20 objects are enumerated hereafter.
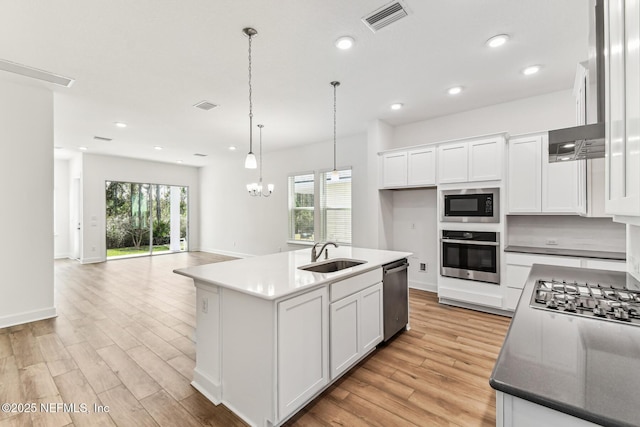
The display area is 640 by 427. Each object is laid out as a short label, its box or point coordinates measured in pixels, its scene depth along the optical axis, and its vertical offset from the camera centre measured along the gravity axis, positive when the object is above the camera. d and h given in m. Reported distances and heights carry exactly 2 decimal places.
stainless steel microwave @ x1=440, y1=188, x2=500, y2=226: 3.81 +0.10
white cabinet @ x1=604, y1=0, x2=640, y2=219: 0.82 +0.35
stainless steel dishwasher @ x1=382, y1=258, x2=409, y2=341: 2.98 -0.93
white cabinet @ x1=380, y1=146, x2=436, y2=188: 4.39 +0.72
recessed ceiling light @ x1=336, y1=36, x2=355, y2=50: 2.62 +1.60
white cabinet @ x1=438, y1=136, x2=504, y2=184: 3.79 +0.72
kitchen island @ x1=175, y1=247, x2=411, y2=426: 1.80 -0.87
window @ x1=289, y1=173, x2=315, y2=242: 6.73 +0.14
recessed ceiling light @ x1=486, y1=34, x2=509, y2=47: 2.60 +1.60
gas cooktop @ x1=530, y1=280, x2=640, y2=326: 1.23 -0.44
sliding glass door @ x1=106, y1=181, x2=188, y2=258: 8.18 -0.17
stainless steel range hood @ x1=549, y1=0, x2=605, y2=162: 1.34 +0.40
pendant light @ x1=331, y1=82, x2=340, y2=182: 3.55 +1.60
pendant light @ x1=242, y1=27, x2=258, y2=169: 2.48 +1.59
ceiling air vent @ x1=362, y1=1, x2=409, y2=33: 2.22 +1.60
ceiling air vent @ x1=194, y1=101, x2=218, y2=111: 4.19 +1.61
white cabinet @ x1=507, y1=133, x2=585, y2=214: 3.41 +0.40
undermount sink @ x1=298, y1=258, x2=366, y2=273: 2.73 -0.53
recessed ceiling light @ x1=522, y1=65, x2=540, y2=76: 3.18 +1.61
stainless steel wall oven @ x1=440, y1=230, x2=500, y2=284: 3.81 -0.60
